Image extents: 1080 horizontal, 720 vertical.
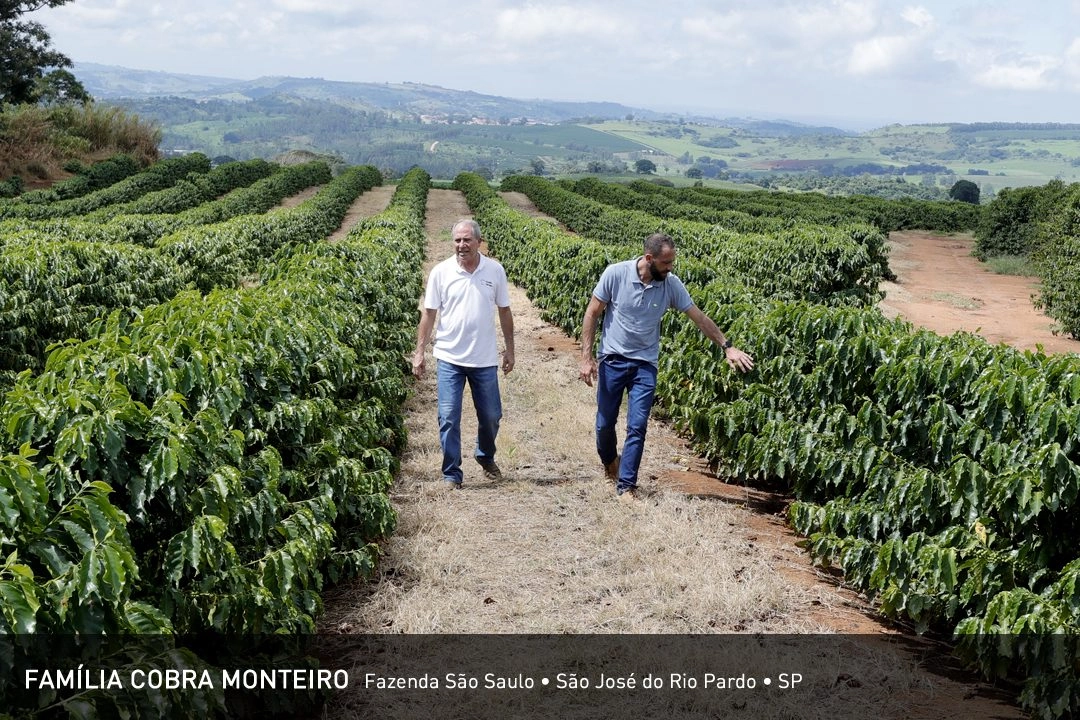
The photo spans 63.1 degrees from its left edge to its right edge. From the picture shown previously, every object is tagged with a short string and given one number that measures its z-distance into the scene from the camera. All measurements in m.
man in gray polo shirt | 6.64
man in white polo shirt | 6.80
